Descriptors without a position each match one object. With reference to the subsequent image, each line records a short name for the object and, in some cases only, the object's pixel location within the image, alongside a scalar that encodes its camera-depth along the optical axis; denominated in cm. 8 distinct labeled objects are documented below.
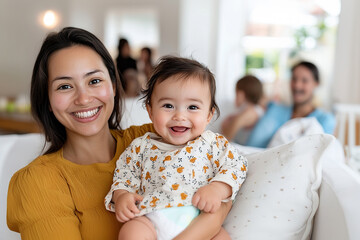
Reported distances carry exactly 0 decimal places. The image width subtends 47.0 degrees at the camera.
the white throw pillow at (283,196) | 121
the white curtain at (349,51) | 416
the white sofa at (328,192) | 101
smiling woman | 117
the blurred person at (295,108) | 322
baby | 108
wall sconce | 697
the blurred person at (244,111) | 352
